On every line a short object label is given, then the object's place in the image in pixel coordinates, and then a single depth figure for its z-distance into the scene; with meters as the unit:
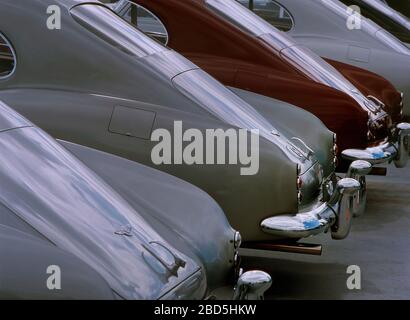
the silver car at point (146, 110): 8.72
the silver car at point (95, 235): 4.99
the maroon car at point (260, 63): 11.50
